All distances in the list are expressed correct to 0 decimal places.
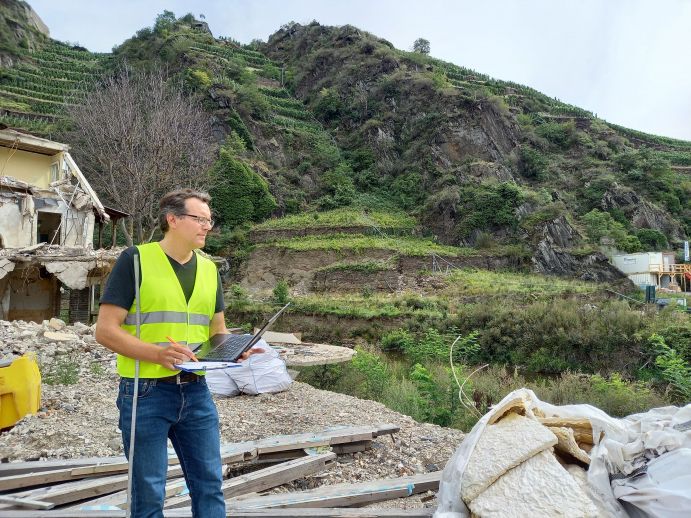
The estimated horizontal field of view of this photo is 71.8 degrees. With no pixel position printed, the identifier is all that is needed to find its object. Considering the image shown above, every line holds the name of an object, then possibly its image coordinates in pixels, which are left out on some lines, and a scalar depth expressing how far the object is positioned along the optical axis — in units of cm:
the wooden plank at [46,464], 339
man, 199
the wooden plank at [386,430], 461
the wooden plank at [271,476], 318
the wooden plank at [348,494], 290
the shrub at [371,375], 847
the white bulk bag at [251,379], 675
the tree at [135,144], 2030
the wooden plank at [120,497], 285
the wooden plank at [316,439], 402
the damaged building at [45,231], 1307
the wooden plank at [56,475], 314
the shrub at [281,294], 1931
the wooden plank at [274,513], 242
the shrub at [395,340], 1542
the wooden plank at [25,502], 273
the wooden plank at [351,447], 433
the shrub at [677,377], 835
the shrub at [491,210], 3027
